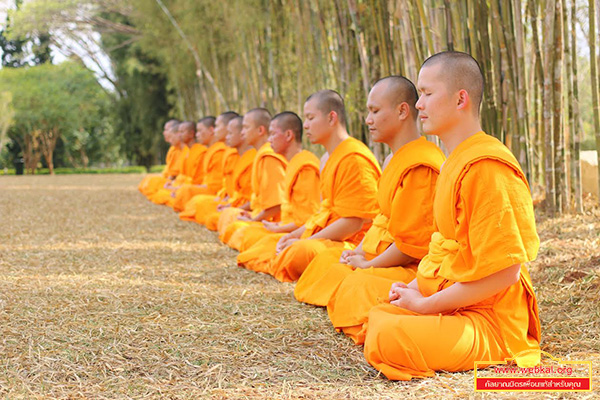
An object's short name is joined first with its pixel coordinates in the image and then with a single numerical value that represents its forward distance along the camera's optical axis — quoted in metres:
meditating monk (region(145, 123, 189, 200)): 10.97
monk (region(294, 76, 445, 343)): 3.01
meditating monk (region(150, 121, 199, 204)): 9.48
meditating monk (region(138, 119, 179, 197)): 11.32
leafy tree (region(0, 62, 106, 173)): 20.12
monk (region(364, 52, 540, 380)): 2.29
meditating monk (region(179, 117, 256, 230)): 6.74
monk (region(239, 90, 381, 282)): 3.88
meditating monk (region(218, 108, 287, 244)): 5.54
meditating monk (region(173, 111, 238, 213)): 8.23
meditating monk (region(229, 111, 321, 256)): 4.74
